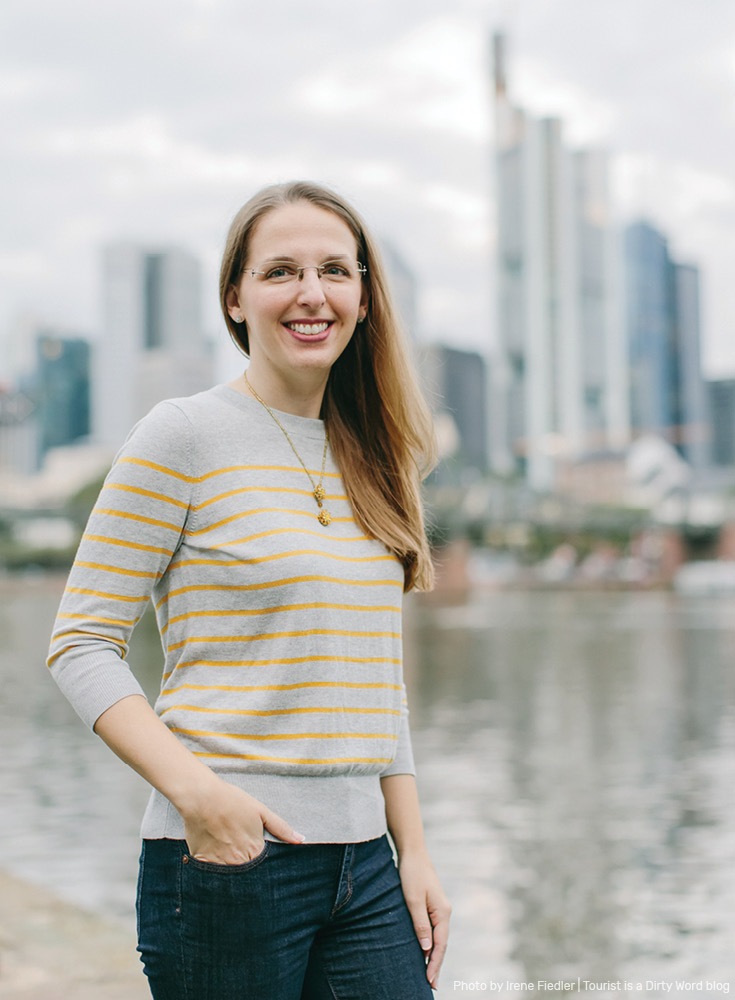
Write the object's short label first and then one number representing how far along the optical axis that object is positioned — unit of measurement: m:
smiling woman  1.35
